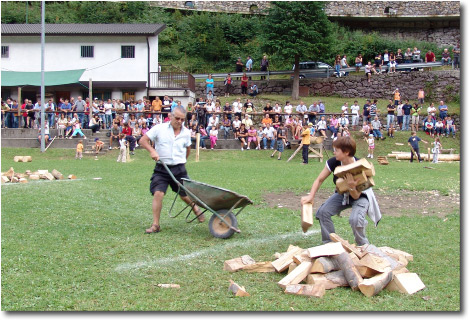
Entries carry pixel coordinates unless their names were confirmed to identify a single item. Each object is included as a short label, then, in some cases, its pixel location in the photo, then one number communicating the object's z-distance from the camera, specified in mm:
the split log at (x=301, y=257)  6375
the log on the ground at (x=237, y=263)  6699
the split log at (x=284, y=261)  6562
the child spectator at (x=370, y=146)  26000
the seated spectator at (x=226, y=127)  28031
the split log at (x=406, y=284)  5992
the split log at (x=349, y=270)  6043
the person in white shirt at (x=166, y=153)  8703
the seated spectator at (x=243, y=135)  27266
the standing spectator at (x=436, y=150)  23922
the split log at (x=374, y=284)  5855
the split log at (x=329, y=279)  6070
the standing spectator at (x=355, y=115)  30625
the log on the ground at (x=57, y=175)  15461
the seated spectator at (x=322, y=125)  27781
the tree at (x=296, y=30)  37781
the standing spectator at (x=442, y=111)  30880
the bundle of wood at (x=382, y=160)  23159
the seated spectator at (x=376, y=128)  28547
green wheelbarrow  8109
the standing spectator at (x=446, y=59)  40969
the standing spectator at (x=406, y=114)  30581
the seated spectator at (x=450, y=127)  29938
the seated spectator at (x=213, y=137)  27250
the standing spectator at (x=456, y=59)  41344
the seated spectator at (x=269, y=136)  27156
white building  36875
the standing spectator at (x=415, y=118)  30297
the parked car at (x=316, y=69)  42188
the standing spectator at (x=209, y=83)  37003
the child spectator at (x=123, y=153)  23344
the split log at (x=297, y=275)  6068
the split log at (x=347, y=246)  6287
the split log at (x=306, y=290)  5844
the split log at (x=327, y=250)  6172
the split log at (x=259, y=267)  6699
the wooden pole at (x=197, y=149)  23922
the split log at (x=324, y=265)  6191
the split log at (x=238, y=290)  5828
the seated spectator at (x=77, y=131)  28047
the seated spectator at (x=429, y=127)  29828
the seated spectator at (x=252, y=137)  27375
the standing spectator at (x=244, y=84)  38500
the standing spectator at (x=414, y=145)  24064
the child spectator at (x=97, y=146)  26156
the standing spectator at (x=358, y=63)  42219
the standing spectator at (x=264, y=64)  41222
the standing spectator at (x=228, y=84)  39000
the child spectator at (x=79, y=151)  25000
